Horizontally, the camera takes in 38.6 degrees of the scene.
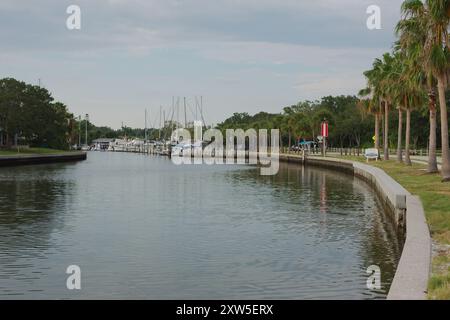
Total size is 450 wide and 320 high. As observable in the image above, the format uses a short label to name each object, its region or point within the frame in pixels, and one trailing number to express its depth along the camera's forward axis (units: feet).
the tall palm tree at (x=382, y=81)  223.71
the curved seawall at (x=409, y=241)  42.14
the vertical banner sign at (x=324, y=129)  359.46
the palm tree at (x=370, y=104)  266.16
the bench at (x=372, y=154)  268.21
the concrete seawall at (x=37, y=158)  296.14
